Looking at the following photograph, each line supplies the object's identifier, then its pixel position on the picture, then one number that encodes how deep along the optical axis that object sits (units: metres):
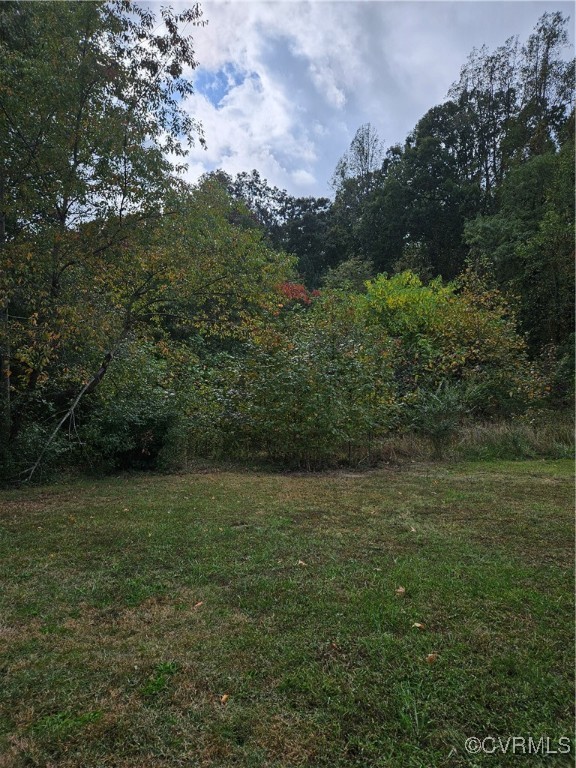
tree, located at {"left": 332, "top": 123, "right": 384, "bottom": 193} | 28.80
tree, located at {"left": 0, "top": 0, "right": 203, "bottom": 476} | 4.87
